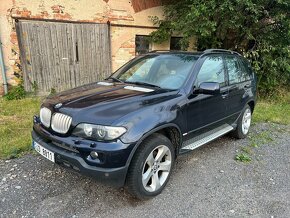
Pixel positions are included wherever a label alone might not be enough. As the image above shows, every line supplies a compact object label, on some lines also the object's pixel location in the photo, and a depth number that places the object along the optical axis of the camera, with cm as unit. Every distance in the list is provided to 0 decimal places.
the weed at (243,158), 388
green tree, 690
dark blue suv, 242
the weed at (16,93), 675
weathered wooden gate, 685
